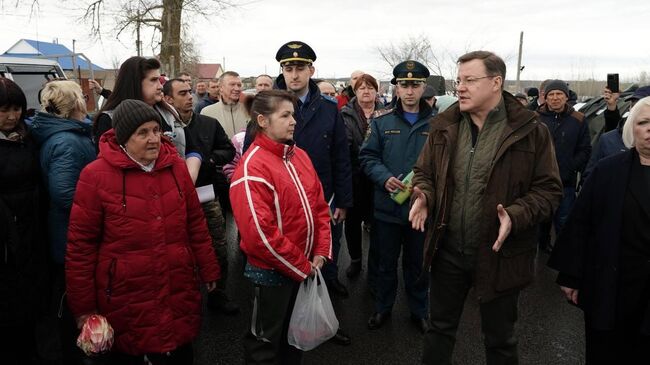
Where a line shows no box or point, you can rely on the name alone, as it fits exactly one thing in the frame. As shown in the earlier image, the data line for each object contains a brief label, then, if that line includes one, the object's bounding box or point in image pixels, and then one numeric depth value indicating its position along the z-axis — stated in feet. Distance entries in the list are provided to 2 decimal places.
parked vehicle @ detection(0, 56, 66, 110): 18.60
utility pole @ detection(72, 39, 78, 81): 27.22
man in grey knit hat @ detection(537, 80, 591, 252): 18.53
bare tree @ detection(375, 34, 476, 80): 91.40
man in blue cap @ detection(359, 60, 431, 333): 12.32
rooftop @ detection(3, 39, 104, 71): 116.67
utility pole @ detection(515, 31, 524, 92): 100.53
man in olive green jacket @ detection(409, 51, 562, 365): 8.27
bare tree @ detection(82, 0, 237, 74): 48.65
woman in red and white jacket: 8.09
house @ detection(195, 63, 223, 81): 239.62
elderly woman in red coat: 7.64
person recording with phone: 13.19
